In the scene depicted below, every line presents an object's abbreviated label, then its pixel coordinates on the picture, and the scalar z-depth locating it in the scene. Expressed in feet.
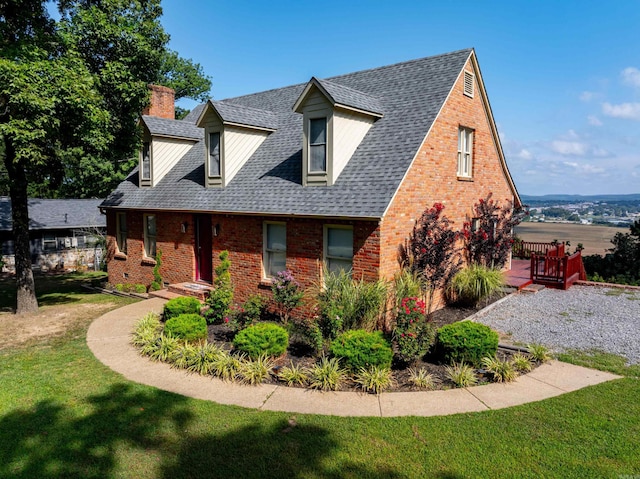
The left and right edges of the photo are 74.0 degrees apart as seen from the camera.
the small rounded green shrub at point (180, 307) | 37.12
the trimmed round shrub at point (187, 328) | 31.91
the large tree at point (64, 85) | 36.60
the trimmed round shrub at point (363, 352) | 26.61
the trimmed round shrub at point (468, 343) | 28.04
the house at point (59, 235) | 94.38
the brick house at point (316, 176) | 36.94
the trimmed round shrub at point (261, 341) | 28.78
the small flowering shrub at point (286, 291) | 36.14
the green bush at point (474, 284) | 42.63
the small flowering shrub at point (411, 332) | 27.81
